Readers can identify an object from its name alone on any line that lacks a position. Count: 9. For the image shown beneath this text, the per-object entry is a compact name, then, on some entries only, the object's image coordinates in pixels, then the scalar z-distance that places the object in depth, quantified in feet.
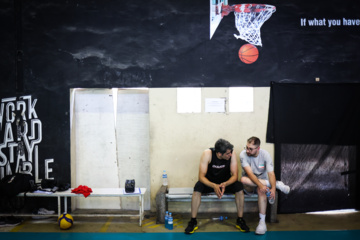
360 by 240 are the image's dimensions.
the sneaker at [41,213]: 16.02
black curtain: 16.60
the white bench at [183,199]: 14.96
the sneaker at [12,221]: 15.05
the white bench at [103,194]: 14.90
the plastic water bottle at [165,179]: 16.44
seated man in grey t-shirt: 14.32
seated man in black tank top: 14.27
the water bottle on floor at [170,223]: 14.44
